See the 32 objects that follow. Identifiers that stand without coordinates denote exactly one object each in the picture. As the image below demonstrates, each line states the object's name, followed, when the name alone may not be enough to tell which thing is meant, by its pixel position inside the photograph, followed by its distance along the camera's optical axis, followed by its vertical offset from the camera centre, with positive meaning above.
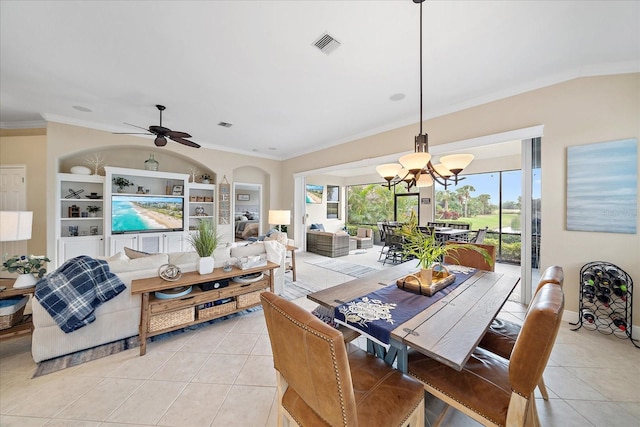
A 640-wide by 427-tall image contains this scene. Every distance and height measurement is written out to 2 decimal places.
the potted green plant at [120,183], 5.03 +0.61
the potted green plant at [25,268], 2.01 -0.51
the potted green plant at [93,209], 4.89 +0.03
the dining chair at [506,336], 1.43 -0.83
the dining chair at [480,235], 5.28 -0.48
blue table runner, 1.30 -0.62
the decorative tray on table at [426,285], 1.75 -0.56
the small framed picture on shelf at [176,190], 5.78 +0.52
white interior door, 4.30 +0.33
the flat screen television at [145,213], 4.92 -0.05
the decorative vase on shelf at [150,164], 5.33 +1.07
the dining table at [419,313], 1.16 -0.62
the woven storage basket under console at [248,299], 2.77 -1.06
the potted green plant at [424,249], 1.81 -0.28
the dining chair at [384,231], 5.98 -0.49
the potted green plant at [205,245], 2.54 -0.37
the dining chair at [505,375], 0.94 -0.86
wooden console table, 2.17 -0.95
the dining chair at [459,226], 6.75 -0.36
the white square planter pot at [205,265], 2.51 -0.58
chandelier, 2.03 +0.50
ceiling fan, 3.34 +1.13
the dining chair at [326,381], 0.83 -0.74
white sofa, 1.98 -1.02
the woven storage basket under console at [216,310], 2.52 -1.11
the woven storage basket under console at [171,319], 2.23 -1.07
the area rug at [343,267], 4.97 -1.26
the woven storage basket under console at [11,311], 1.98 -0.88
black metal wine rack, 2.36 -0.89
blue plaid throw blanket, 1.93 -0.70
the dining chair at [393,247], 5.61 -0.84
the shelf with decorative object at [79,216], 4.33 -0.12
